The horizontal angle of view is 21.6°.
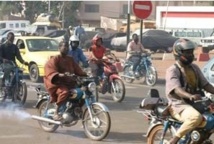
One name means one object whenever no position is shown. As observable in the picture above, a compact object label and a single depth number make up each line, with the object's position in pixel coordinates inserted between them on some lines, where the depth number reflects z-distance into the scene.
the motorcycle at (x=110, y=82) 14.06
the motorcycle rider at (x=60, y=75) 9.33
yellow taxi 18.80
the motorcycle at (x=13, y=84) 13.19
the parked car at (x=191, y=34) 42.00
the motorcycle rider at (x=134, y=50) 18.44
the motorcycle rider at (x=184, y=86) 6.58
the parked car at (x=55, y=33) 41.64
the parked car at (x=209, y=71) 11.51
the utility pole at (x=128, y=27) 21.26
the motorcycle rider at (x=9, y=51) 13.43
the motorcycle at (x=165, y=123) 6.63
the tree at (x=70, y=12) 83.12
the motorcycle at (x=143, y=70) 18.16
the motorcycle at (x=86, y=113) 9.09
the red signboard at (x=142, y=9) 19.16
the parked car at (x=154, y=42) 38.22
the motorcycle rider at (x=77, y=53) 13.21
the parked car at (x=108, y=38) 40.46
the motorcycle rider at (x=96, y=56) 14.23
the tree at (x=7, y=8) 86.10
